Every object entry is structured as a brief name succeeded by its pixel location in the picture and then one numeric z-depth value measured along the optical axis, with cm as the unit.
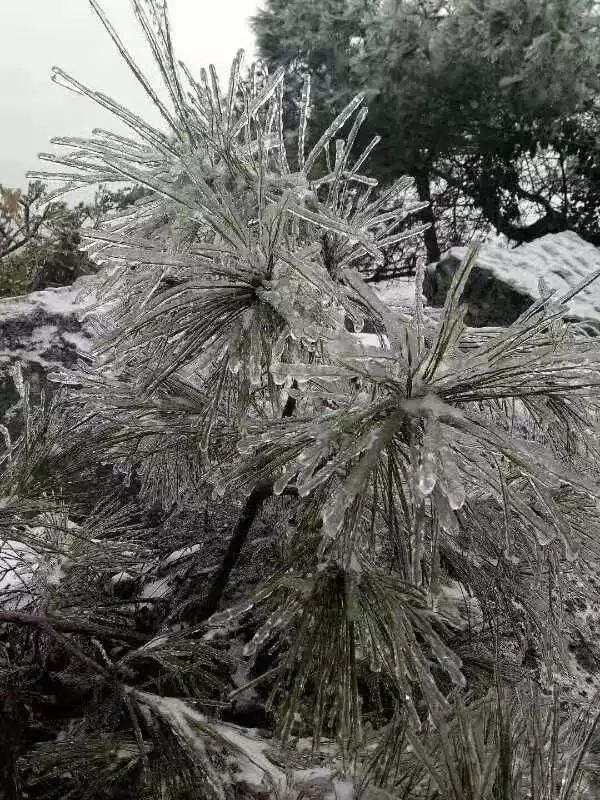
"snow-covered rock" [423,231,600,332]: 394
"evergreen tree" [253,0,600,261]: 536
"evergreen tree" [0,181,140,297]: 364
